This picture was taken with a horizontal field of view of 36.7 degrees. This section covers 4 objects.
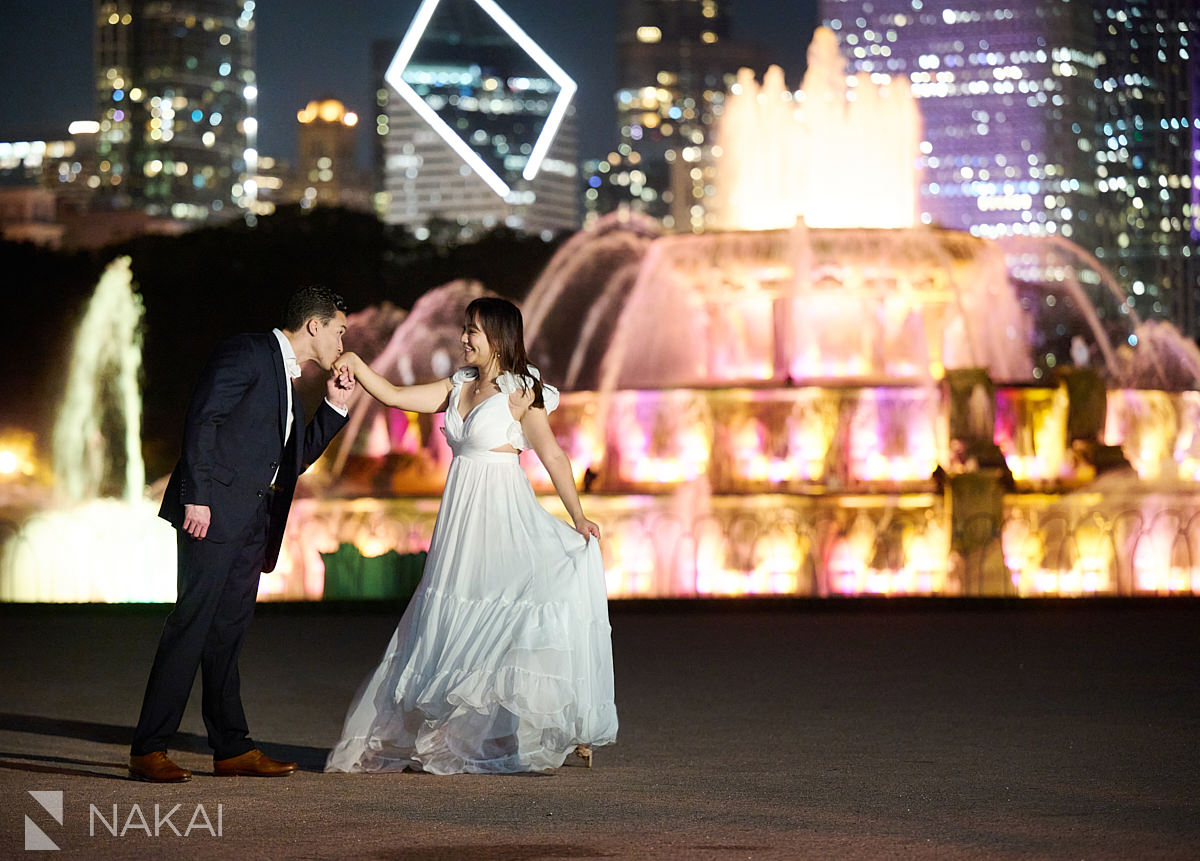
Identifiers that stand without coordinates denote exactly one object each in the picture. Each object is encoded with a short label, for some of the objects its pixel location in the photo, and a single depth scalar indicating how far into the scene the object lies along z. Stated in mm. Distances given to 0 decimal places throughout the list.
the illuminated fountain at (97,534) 16609
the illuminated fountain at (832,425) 16953
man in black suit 6883
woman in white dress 7090
